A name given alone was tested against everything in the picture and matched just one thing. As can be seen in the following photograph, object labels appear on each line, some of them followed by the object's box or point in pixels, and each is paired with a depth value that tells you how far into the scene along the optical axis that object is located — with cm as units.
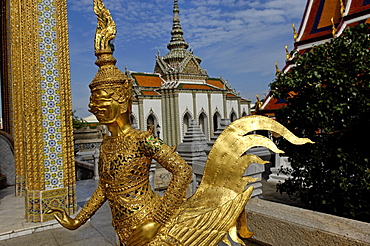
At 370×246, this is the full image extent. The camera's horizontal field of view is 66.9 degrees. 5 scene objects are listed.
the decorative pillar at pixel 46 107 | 480
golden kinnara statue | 190
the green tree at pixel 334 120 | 352
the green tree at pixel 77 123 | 2522
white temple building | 2323
